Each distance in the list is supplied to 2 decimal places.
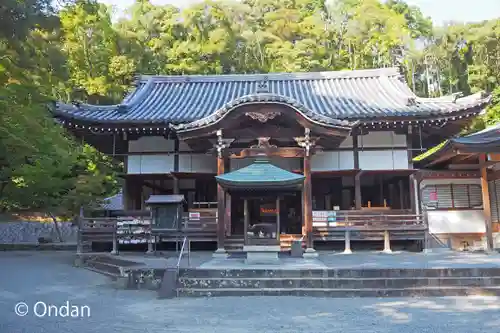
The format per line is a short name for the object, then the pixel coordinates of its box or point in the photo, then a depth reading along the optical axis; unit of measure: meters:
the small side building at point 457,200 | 14.23
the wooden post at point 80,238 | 12.88
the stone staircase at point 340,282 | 8.08
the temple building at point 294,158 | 12.44
